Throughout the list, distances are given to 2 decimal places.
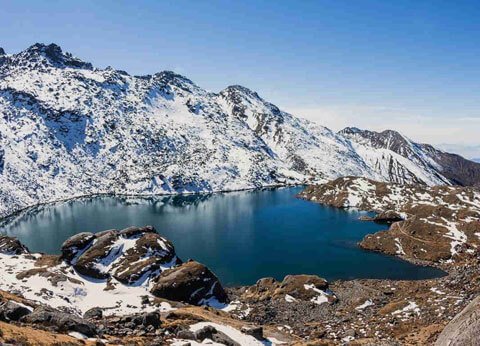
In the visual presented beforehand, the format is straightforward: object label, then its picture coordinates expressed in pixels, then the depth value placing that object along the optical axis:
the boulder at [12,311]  41.65
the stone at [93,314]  58.69
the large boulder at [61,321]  40.62
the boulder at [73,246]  90.94
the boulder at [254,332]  53.50
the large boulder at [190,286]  80.12
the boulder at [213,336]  45.91
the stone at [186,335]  45.50
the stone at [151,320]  49.72
